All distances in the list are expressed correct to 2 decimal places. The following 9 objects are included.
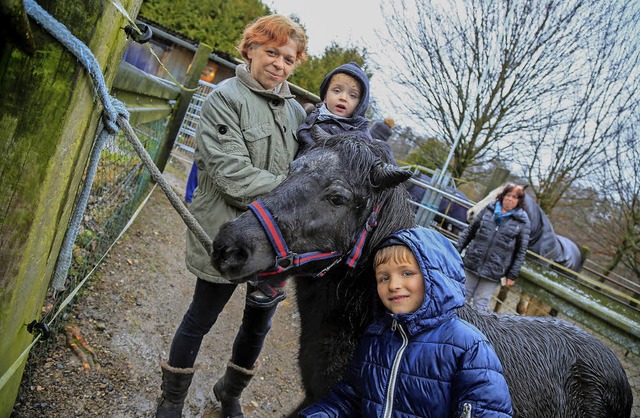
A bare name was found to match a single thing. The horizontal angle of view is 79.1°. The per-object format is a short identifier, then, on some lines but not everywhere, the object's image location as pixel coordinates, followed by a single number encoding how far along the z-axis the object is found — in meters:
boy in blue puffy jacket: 1.56
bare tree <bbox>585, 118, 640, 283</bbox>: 11.20
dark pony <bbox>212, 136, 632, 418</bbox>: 1.74
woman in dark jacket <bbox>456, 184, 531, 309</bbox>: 5.54
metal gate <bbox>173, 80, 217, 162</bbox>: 8.70
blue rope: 1.18
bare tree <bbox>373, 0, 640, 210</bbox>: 11.57
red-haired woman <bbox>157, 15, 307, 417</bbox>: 1.98
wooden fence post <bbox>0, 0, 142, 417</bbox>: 1.22
